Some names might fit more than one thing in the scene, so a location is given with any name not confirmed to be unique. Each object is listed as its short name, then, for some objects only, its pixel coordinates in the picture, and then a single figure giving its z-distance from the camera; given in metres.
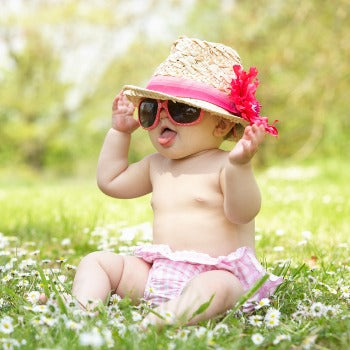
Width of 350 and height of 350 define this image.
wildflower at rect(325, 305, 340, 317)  2.18
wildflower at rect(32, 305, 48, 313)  2.06
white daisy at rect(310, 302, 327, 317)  2.17
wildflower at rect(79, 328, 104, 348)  1.59
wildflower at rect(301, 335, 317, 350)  1.87
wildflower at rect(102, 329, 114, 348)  1.76
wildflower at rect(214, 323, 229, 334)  2.04
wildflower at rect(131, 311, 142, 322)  2.06
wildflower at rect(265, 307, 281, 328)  2.12
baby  2.42
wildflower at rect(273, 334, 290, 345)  1.90
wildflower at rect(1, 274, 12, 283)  2.70
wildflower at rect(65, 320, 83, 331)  1.88
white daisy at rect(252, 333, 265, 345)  1.91
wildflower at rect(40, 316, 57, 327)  1.92
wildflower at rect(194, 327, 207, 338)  1.91
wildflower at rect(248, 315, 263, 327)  2.15
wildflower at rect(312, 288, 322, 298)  2.59
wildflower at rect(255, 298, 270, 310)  2.29
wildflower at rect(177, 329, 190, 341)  1.93
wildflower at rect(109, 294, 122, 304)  2.42
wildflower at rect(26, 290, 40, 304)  2.32
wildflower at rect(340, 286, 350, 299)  2.55
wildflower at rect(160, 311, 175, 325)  2.04
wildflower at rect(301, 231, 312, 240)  4.07
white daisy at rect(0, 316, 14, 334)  1.88
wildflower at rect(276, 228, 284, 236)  4.16
